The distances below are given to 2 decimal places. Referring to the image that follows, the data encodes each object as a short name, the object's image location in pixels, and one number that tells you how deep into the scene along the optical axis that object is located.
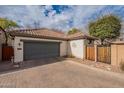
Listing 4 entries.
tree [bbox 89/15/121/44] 11.78
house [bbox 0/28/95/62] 7.36
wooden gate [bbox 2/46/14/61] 8.25
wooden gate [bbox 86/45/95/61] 7.76
